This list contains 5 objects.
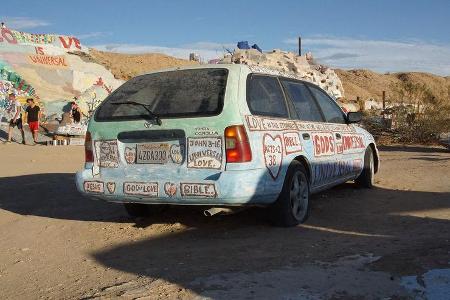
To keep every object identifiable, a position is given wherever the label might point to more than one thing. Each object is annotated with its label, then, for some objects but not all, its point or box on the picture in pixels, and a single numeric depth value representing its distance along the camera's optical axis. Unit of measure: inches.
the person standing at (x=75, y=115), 875.3
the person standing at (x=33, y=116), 725.3
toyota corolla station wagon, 203.5
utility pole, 1627.7
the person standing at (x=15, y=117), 736.4
